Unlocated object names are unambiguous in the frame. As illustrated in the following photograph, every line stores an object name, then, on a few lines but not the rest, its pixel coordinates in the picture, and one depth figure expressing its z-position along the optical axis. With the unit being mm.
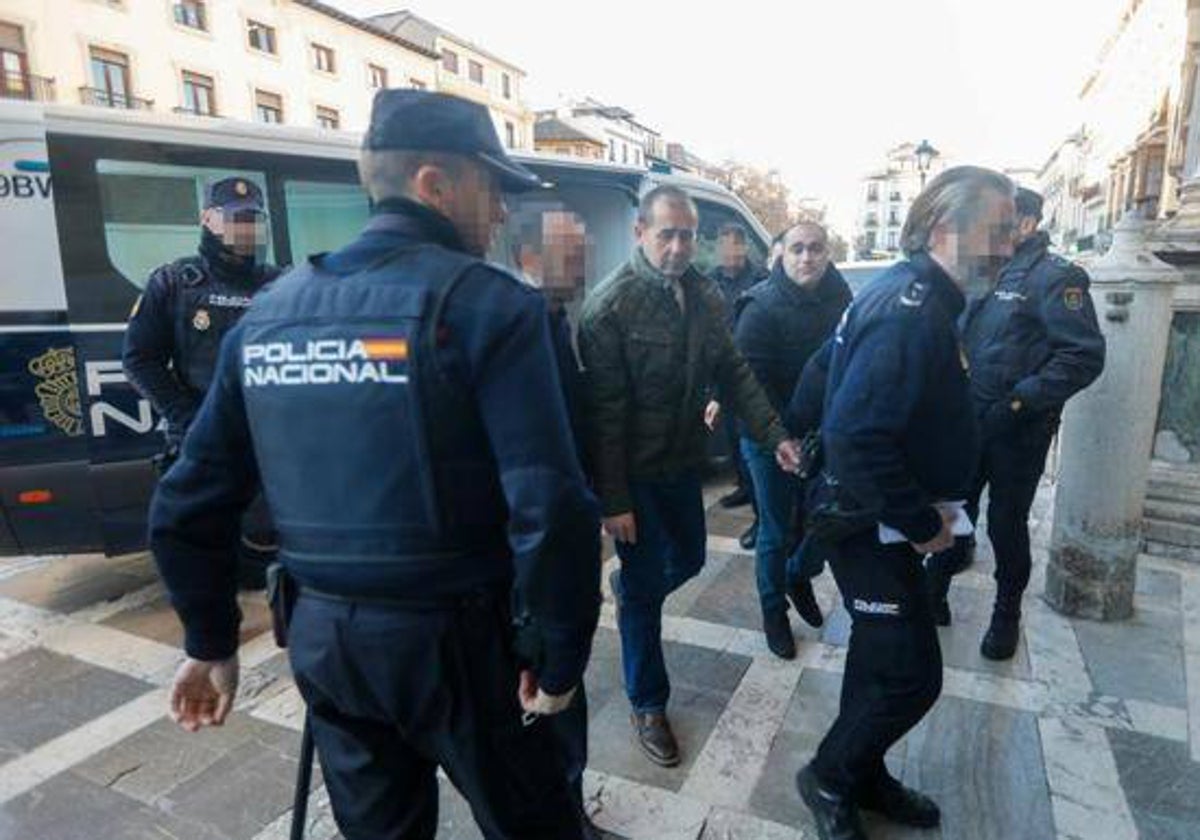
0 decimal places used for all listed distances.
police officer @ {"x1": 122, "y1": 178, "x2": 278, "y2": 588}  3400
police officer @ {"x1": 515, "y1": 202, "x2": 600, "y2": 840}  2422
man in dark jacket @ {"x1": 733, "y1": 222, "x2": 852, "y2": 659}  3824
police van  3609
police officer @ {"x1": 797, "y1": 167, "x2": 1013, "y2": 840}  2008
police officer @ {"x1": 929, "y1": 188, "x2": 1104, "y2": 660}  3158
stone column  3533
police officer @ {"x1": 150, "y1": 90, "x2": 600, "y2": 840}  1326
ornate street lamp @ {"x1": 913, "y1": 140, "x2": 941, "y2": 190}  14539
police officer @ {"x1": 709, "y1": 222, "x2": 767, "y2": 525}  5836
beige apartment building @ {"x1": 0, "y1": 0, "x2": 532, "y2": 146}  20344
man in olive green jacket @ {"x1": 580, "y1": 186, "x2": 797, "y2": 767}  2609
